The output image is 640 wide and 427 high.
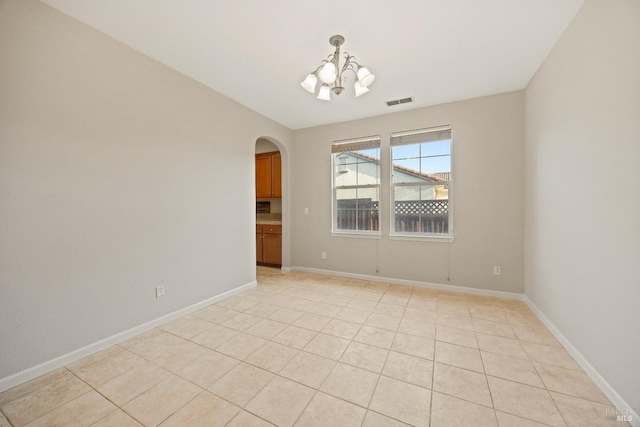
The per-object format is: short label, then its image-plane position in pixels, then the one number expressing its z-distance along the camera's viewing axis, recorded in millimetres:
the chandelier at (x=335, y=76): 2107
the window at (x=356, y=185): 4086
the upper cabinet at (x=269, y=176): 4961
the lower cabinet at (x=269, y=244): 4898
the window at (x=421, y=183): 3602
